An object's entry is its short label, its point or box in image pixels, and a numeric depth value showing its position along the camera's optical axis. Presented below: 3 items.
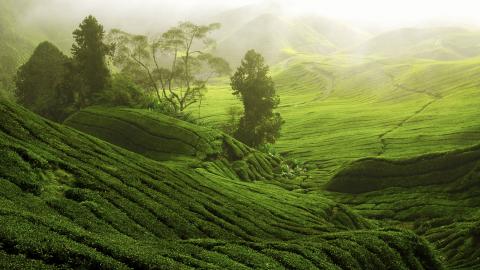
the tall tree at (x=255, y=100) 111.88
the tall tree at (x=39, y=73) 108.12
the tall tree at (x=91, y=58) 95.94
